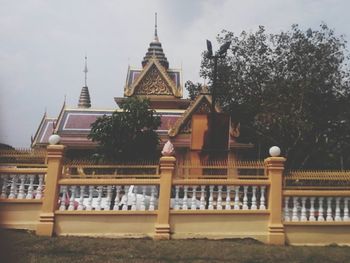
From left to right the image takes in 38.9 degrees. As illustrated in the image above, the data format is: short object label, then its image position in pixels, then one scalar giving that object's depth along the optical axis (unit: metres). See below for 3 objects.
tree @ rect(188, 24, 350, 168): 20.45
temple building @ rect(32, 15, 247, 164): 13.98
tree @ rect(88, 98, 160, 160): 13.84
